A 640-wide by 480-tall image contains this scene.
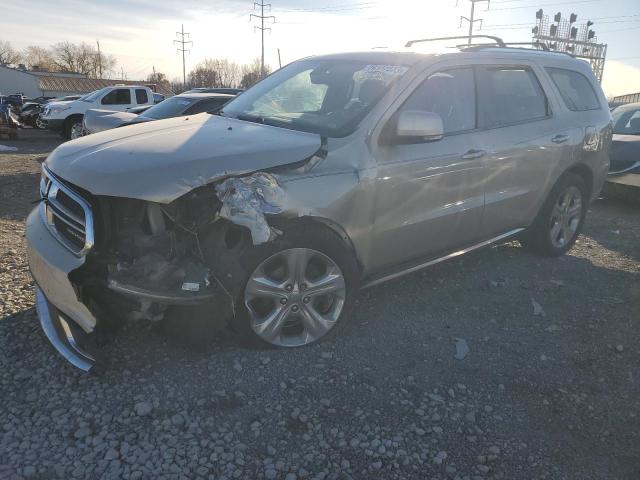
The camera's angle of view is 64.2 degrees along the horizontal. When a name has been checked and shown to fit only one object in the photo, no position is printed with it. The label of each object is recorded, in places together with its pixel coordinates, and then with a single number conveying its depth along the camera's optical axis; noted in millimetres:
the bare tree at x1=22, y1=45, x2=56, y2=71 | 103688
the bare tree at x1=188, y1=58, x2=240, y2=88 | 81562
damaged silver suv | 2678
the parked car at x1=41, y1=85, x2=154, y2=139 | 16109
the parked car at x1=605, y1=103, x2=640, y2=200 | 7367
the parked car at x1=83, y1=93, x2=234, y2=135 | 9784
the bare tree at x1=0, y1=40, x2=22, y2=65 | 108562
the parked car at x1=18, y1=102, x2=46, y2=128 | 22152
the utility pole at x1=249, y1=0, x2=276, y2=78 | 60922
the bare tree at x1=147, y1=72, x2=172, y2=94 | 87769
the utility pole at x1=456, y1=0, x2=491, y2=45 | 51906
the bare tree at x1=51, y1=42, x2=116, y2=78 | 101688
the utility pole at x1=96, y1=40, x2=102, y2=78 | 103312
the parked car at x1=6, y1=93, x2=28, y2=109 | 30238
